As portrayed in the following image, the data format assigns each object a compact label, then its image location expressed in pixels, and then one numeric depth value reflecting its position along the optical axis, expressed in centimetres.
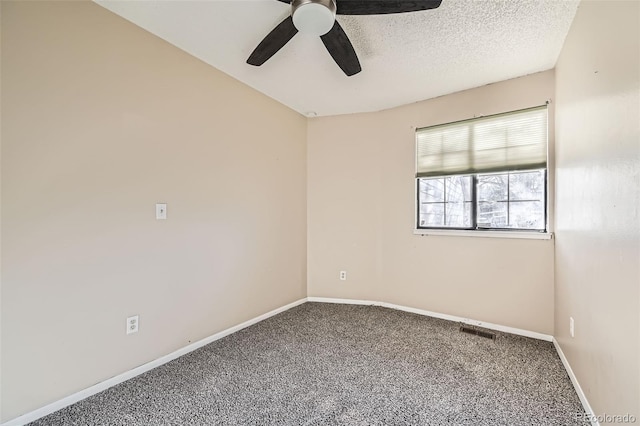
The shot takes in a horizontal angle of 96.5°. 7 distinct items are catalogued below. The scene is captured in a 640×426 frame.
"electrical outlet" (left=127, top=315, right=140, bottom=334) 200
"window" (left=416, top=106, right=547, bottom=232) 268
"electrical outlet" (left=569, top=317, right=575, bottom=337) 192
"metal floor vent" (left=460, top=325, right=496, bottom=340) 266
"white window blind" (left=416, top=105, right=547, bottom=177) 265
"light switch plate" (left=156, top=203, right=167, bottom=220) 218
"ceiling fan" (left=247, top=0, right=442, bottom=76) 150
